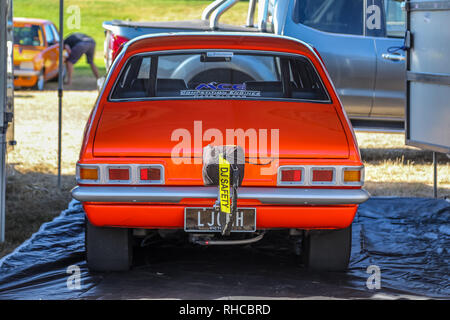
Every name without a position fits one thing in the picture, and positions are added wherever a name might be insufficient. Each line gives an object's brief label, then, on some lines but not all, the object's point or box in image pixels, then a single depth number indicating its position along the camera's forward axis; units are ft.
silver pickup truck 56.29
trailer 41.95
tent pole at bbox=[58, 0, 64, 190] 49.18
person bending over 131.71
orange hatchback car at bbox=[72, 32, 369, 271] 27.92
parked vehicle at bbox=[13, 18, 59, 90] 117.44
